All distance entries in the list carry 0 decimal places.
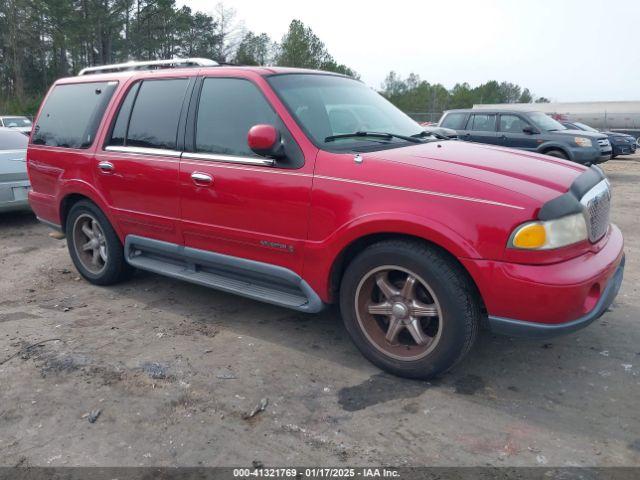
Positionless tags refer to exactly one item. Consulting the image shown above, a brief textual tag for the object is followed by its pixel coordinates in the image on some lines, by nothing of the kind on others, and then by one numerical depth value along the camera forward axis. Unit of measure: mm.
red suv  2955
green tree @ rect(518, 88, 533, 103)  86700
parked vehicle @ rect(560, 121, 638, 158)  18734
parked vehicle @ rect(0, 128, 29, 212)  7672
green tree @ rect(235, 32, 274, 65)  60200
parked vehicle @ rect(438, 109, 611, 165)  12791
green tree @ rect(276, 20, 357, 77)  54750
